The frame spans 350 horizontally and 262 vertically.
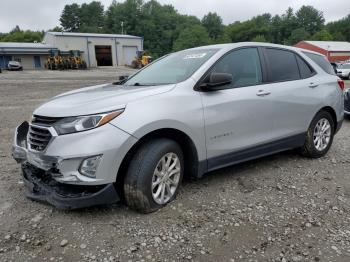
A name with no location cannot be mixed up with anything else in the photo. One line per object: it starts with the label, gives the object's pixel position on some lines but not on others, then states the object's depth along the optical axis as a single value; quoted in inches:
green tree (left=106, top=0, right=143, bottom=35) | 3334.4
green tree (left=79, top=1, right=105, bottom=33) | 3870.6
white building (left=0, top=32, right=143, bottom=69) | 1731.1
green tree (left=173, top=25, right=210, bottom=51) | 3223.4
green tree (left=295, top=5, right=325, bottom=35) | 4168.3
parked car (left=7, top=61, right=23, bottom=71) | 1494.8
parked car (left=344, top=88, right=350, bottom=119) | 332.0
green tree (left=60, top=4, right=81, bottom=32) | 4136.3
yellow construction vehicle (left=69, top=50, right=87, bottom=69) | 1579.7
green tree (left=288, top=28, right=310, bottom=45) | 3580.2
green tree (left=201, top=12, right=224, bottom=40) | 4119.1
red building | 2145.7
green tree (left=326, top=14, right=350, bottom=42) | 3735.7
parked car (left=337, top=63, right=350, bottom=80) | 967.7
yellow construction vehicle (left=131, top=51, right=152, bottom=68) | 1615.5
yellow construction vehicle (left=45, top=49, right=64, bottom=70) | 1542.8
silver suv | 119.3
